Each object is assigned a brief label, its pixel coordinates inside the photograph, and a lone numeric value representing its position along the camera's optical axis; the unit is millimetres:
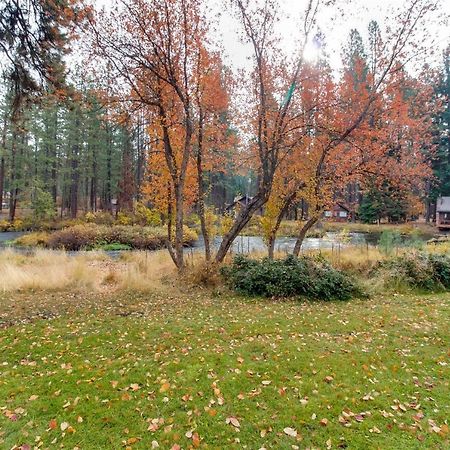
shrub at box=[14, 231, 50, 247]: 17328
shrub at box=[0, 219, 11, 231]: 23531
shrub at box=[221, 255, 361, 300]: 6852
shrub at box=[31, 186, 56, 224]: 23172
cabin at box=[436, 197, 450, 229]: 27328
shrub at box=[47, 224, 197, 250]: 17047
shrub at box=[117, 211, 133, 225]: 23578
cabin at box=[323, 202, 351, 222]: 35500
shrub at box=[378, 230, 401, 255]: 10695
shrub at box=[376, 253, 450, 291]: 7785
